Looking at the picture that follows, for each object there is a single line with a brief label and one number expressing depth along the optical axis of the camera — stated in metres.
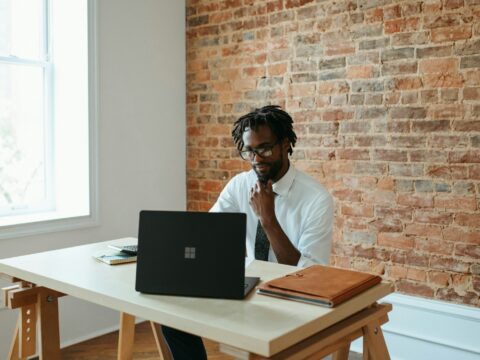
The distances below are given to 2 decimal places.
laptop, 1.79
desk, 1.54
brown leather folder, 1.74
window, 3.58
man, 2.50
